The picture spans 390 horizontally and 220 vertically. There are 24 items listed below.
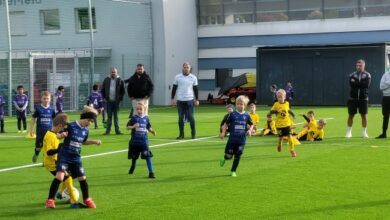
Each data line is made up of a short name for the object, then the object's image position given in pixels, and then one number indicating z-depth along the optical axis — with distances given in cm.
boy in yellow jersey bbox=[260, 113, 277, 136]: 2097
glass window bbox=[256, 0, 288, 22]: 4519
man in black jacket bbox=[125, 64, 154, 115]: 2042
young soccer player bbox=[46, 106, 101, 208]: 955
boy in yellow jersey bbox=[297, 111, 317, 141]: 1928
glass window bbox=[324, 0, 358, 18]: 4347
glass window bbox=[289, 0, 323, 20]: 4431
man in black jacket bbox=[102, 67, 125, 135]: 2205
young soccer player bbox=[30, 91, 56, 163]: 1435
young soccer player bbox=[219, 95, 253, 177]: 1273
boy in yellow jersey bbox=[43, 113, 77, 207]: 973
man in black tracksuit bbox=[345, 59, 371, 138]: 1992
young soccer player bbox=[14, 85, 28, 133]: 2353
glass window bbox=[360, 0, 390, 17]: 4275
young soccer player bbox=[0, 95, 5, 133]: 2338
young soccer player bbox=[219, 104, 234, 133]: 1716
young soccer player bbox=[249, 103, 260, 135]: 2111
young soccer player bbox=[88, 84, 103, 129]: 2491
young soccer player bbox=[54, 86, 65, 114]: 2583
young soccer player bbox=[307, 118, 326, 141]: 1925
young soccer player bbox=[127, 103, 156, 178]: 1279
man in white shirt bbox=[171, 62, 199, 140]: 2012
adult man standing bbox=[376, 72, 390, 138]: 1956
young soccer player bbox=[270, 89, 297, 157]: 1595
